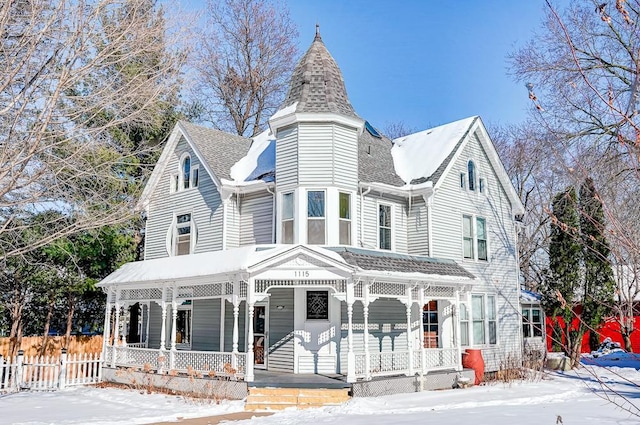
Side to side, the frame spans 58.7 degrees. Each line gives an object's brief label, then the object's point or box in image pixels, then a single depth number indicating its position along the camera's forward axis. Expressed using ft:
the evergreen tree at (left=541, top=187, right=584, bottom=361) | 75.41
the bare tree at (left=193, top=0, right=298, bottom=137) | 112.27
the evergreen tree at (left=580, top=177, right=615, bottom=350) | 75.61
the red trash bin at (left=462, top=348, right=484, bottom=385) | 58.85
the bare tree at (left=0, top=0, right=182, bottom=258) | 29.68
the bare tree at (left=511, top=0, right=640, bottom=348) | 10.19
